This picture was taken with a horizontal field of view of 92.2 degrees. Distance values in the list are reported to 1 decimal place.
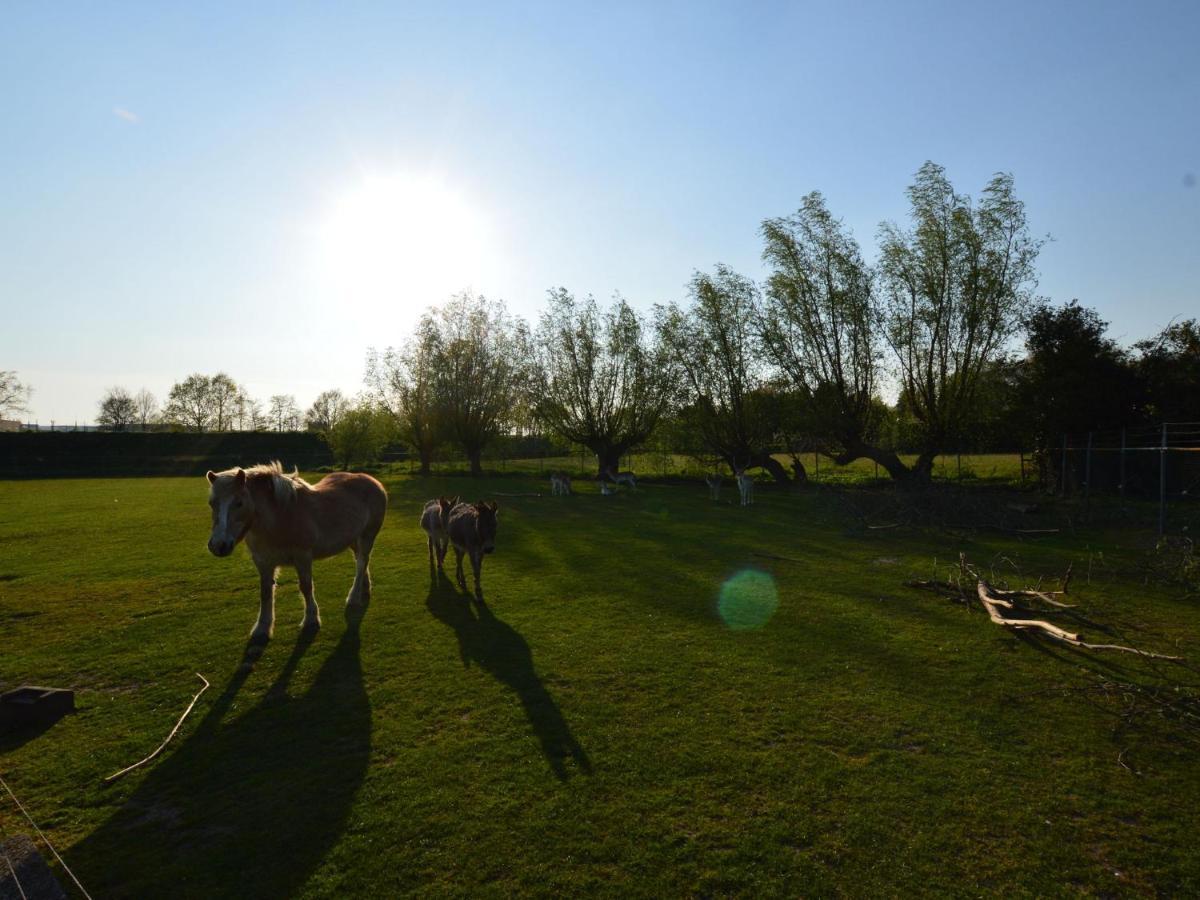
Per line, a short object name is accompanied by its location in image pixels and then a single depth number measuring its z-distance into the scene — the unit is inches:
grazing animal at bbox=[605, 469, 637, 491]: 1284.3
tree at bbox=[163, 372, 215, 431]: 3501.5
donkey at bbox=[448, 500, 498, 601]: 359.9
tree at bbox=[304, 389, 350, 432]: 3339.1
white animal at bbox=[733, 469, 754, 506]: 990.4
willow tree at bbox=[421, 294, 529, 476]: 1738.4
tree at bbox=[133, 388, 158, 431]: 4078.5
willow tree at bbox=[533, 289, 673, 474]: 1536.7
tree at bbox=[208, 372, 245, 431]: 3612.2
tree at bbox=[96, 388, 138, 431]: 3924.7
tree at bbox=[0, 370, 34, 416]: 2610.7
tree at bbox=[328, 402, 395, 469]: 2058.3
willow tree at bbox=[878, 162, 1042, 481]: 1104.2
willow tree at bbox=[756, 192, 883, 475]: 1195.9
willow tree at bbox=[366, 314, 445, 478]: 1787.6
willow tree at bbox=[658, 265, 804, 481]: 1362.0
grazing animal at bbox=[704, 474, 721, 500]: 1088.8
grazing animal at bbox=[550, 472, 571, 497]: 1219.9
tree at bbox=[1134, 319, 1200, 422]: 966.4
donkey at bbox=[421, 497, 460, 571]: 412.5
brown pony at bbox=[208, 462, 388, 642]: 250.2
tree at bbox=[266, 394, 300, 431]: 4126.5
